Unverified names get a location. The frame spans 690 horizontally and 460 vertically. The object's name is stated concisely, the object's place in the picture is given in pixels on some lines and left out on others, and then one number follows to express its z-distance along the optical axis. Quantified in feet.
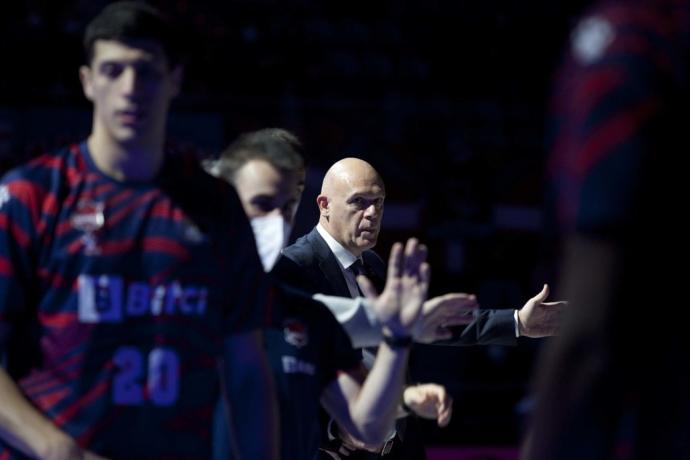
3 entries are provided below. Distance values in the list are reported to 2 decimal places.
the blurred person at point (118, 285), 14.06
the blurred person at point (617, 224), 10.03
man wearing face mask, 15.34
